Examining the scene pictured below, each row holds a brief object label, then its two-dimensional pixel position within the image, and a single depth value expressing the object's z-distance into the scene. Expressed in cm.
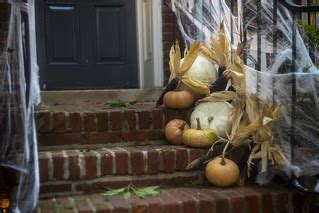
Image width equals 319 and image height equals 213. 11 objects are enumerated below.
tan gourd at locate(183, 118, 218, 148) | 300
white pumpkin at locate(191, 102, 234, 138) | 303
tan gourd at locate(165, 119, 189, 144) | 314
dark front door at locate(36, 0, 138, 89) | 453
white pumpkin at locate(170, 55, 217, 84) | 337
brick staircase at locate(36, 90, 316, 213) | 258
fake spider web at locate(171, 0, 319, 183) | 270
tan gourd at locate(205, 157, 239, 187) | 278
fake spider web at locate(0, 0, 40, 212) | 242
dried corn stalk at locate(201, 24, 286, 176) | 274
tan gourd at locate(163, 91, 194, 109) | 330
